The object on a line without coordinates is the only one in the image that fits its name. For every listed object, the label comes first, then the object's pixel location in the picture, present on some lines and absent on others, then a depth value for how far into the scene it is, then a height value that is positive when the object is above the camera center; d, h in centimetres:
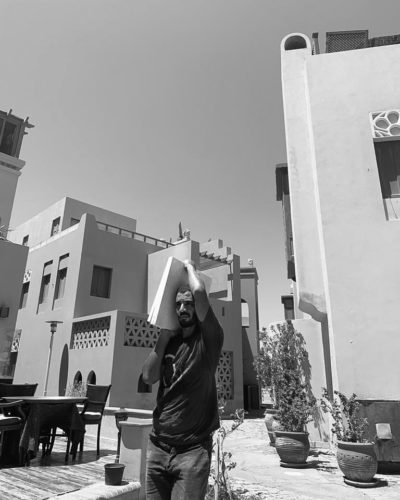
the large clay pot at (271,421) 755 -90
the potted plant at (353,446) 473 -86
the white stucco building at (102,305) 1195 +294
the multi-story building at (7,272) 1174 +330
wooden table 445 -60
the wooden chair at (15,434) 441 -75
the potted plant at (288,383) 576 -9
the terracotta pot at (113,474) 339 -90
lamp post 1161 +153
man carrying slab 150 -9
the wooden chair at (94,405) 561 -47
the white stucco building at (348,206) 593 +321
